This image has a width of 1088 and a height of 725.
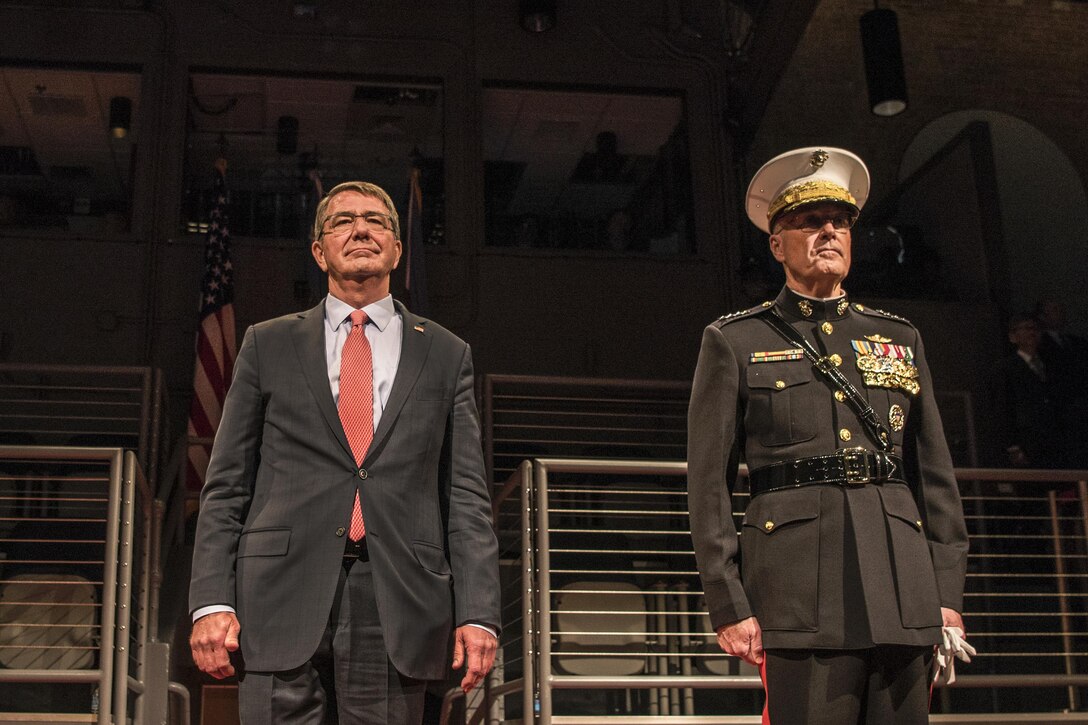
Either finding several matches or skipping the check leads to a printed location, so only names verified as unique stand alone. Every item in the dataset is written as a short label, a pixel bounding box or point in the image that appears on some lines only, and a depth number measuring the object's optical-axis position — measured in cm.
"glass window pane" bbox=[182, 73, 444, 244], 902
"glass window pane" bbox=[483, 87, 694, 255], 946
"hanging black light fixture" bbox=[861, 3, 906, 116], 805
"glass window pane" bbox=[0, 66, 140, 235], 884
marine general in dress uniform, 248
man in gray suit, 235
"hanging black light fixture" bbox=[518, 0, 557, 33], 938
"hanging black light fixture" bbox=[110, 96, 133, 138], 905
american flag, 759
